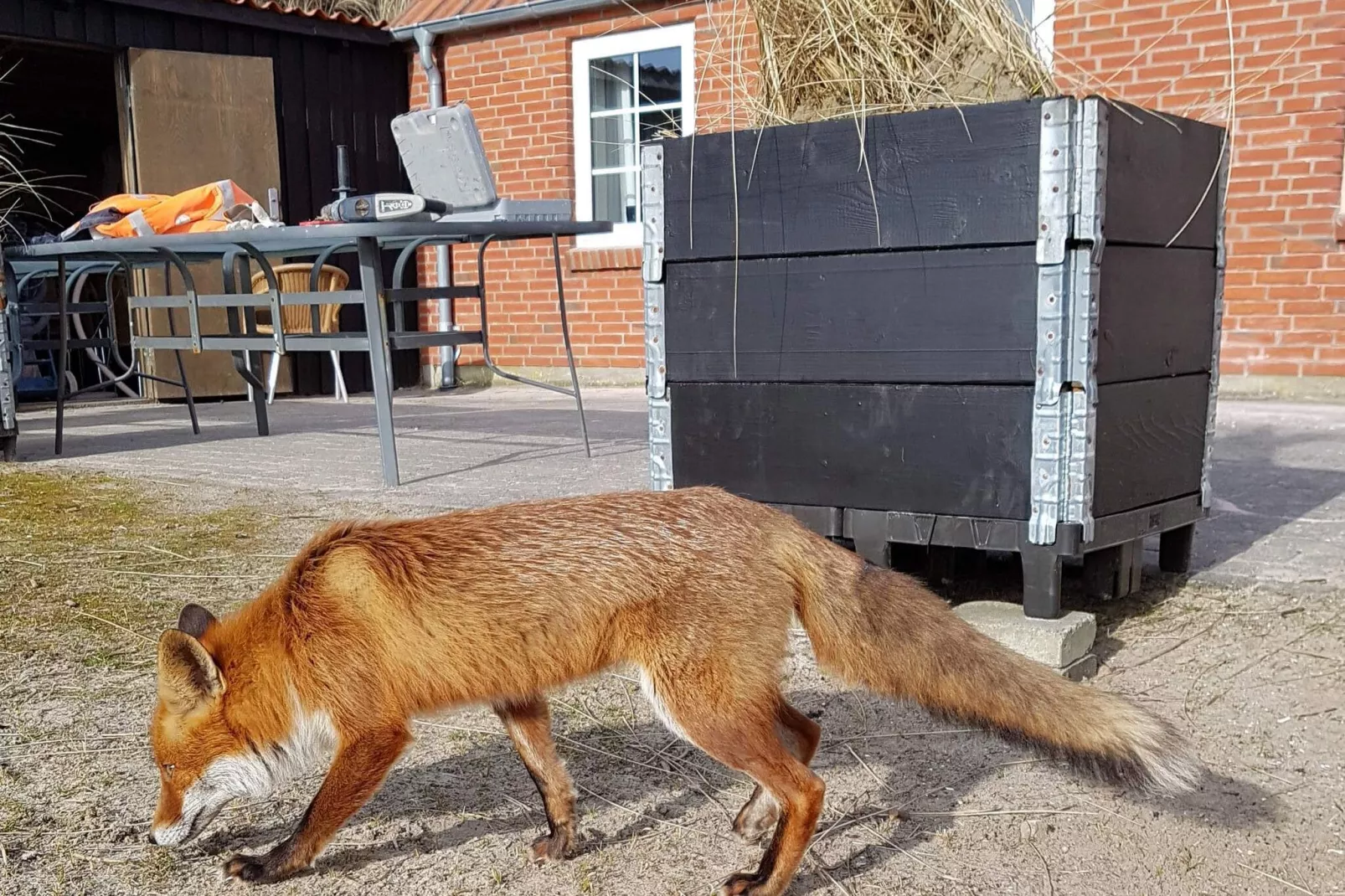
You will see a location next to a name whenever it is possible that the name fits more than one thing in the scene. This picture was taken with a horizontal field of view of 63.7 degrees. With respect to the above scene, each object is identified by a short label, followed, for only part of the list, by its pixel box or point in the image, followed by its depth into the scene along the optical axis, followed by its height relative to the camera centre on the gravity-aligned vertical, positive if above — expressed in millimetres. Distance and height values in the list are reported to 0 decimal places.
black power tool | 5332 +491
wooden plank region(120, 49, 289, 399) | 10734 +1771
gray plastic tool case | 5957 +803
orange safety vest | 6730 +630
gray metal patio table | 5570 +209
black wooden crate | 3098 -77
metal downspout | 11891 +489
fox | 2023 -679
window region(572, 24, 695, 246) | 10898 +1957
